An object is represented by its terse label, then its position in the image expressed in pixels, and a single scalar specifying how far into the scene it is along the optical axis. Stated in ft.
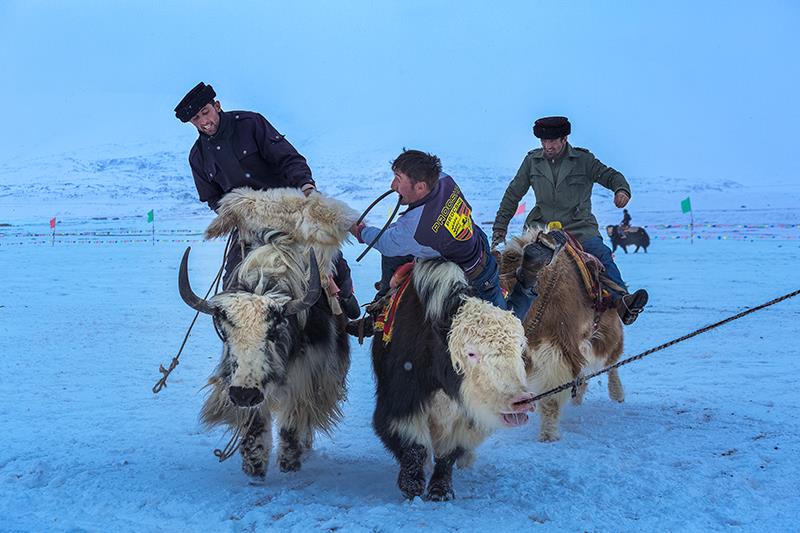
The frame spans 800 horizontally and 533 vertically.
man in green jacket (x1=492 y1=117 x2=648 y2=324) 15.76
